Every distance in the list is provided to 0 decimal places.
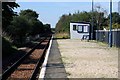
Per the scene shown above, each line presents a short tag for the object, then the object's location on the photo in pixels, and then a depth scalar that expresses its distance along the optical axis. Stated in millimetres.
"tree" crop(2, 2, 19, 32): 23363
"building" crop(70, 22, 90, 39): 49728
